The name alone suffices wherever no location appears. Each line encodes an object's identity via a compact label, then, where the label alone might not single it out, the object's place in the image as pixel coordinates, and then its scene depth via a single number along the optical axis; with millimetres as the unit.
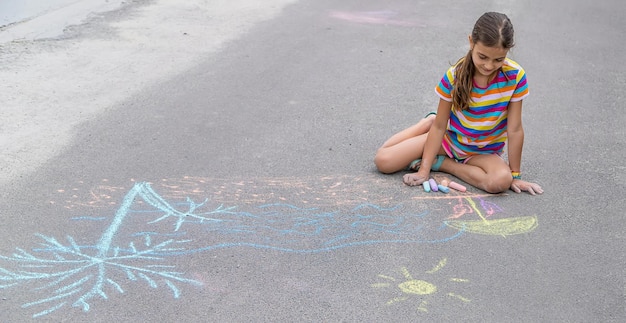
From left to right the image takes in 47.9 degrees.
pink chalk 4082
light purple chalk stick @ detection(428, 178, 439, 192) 4082
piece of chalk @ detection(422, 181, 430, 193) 4074
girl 3830
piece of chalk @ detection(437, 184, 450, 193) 4070
